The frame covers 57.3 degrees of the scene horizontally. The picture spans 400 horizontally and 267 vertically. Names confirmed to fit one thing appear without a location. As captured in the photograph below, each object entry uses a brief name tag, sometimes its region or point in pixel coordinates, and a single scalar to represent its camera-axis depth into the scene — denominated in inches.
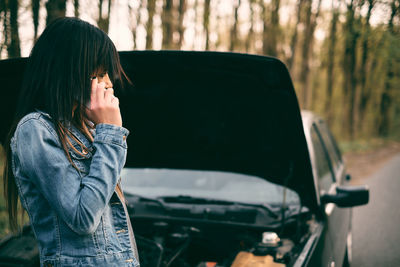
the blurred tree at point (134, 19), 350.6
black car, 83.4
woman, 44.6
